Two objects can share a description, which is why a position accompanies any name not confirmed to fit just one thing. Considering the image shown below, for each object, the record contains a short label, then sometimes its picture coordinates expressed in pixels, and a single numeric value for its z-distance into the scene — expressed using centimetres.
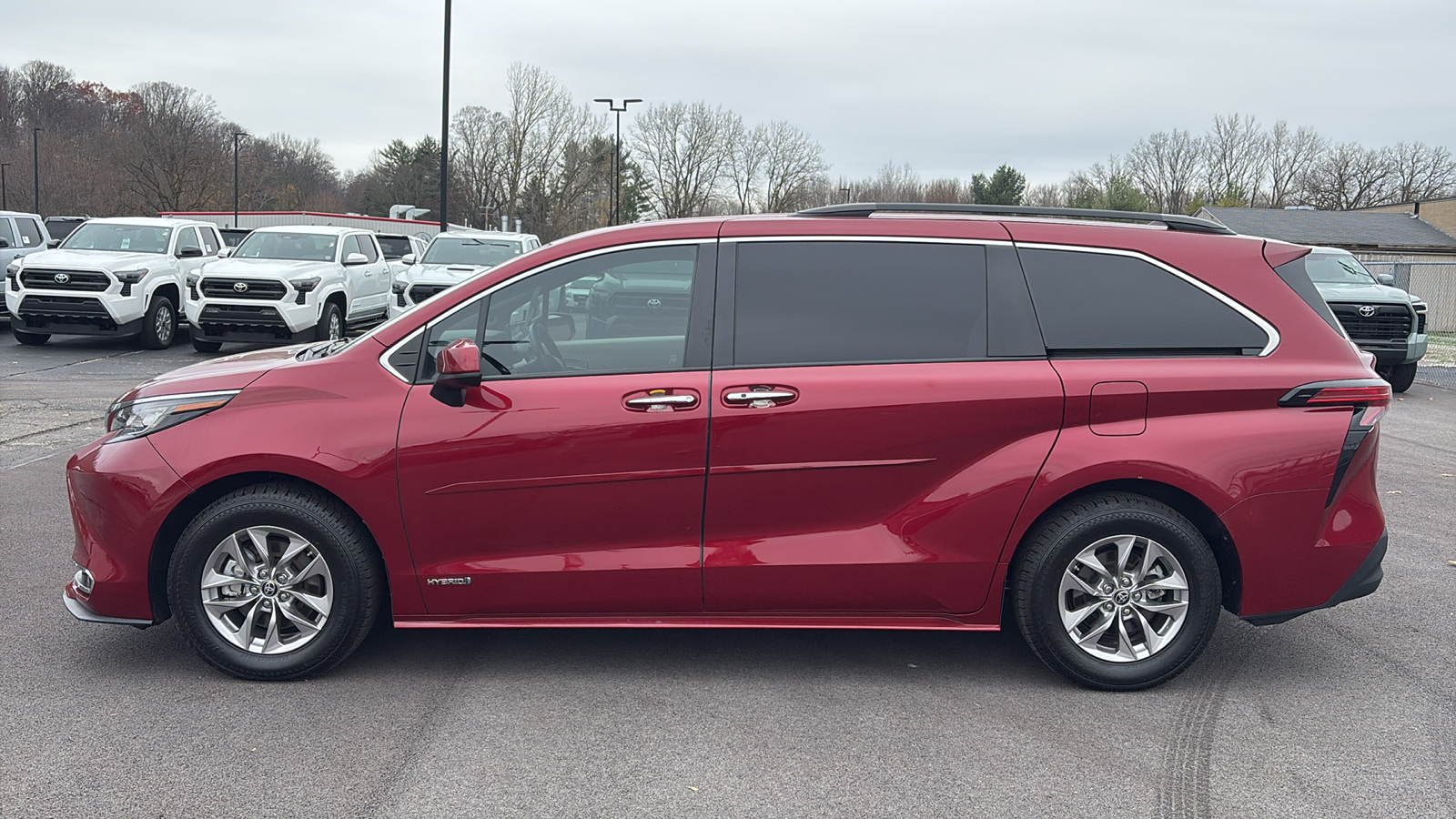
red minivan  418
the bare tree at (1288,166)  8394
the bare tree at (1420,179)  7769
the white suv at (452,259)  1852
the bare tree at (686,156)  7438
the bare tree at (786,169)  7531
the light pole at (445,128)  2673
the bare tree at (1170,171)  8588
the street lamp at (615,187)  4976
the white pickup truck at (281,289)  1677
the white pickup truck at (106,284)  1681
